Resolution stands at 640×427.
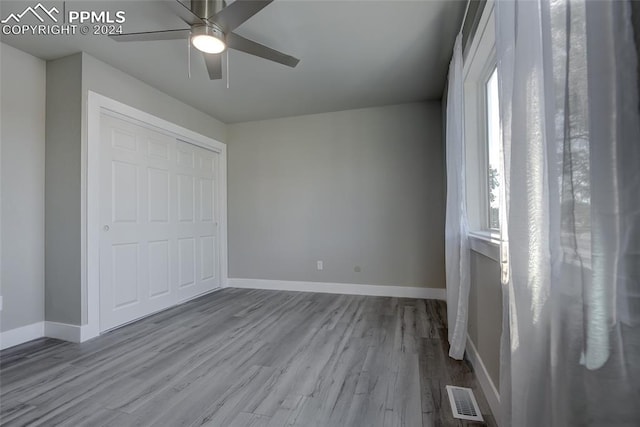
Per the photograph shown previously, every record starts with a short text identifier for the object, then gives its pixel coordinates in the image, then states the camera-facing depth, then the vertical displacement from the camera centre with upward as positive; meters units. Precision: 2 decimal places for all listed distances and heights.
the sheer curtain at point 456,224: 1.96 -0.06
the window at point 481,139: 1.96 +0.56
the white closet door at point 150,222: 2.71 -0.04
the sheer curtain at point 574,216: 0.53 +0.00
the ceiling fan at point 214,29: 1.63 +1.17
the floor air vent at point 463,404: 1.46 -1.01
